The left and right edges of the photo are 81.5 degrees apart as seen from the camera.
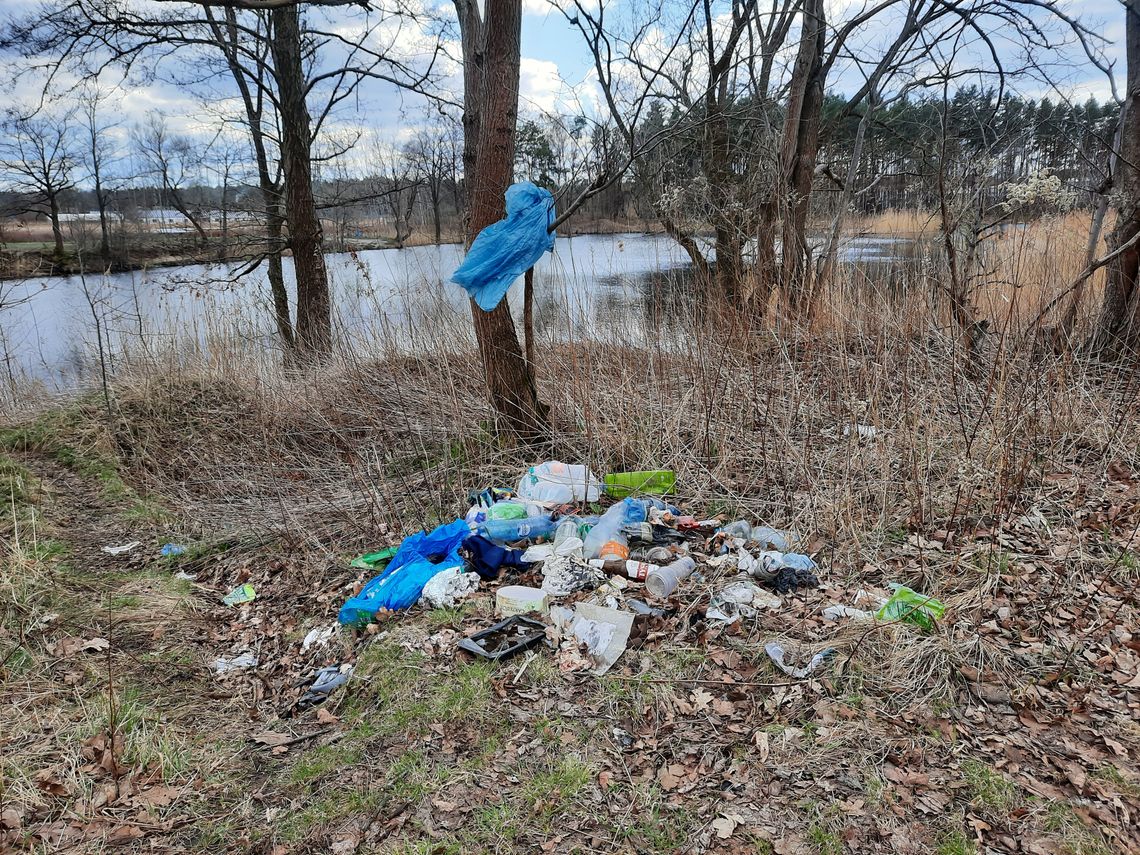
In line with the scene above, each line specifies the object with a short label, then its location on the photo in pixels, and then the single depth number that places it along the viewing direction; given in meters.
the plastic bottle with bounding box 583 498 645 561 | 3.22
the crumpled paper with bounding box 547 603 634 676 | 2.62
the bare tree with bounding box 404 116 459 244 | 8.38
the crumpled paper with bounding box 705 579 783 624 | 2.80
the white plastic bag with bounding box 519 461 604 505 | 3.87
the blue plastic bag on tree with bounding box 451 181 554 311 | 3.87
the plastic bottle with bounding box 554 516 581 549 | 3.46
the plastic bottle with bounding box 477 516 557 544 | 3.53
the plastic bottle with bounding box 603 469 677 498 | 3.94
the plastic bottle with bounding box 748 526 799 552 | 3.28
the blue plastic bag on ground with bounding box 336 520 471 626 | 3.09
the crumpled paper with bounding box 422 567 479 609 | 3.09
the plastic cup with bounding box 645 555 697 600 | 2.96
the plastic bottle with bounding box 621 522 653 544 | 3.37
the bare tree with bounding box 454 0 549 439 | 3.98
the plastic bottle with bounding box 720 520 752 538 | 3.40
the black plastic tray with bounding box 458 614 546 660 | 2.69
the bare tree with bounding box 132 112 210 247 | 8.14
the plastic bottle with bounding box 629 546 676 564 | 3.18
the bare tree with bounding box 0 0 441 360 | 7.51
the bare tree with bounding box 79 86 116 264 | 19.36
